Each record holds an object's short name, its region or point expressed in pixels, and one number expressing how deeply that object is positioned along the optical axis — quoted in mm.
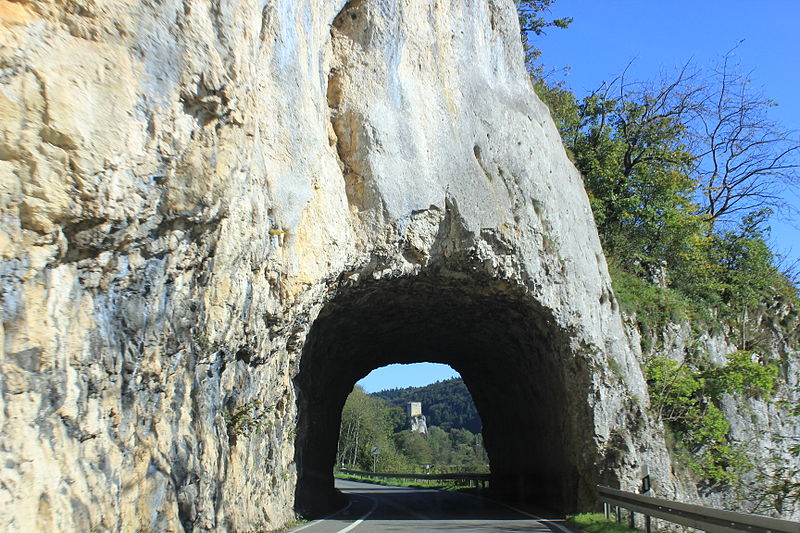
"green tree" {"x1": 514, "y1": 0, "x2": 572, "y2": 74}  30641
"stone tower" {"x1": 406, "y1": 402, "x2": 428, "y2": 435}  128038
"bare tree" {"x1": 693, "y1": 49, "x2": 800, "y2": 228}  27141
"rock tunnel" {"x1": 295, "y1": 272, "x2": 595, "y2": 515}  16016
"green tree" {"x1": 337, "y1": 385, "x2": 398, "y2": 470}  63875
